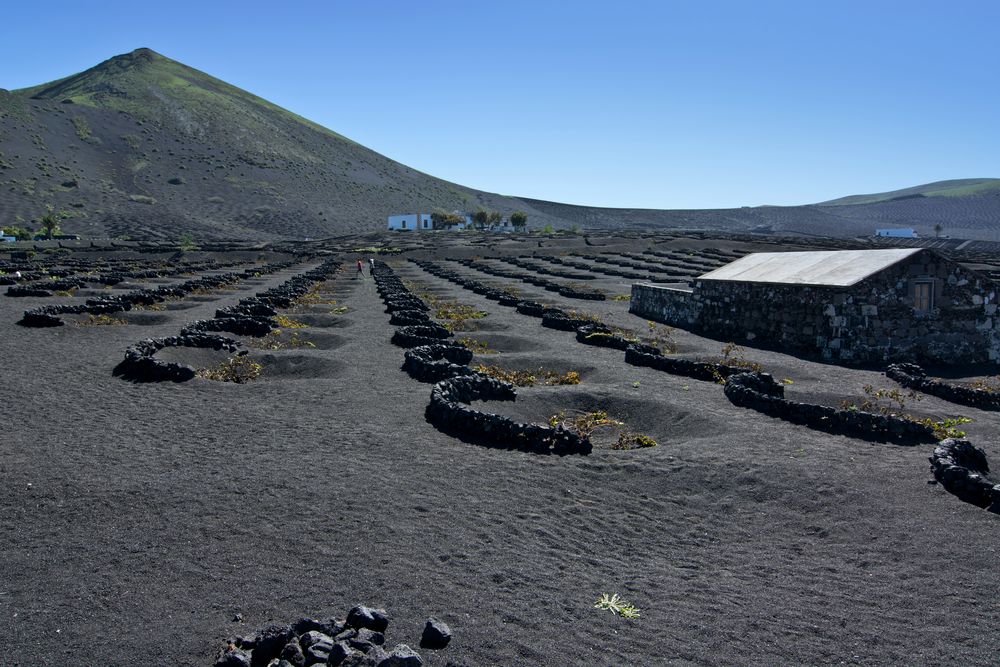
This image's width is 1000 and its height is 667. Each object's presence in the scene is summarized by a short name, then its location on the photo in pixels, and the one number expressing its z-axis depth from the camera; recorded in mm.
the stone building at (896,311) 21266
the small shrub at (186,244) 77575
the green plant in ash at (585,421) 13812
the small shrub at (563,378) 18109
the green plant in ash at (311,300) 35125
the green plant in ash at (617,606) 6918
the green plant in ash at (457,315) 27953
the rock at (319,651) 5750
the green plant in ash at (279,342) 22266
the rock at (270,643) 5887
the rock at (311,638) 5930
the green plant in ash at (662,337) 23625
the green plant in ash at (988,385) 17172
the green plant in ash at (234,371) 17219
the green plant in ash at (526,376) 18062
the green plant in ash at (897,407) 13453
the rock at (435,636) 6258
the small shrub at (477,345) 22877
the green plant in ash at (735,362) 18578
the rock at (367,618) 6309
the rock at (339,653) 5672
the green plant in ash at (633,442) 12588
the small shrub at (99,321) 24903
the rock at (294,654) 5789
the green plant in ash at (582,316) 29761
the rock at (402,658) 5625
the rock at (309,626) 6172
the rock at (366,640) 5898
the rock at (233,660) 5797
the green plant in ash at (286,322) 26500
